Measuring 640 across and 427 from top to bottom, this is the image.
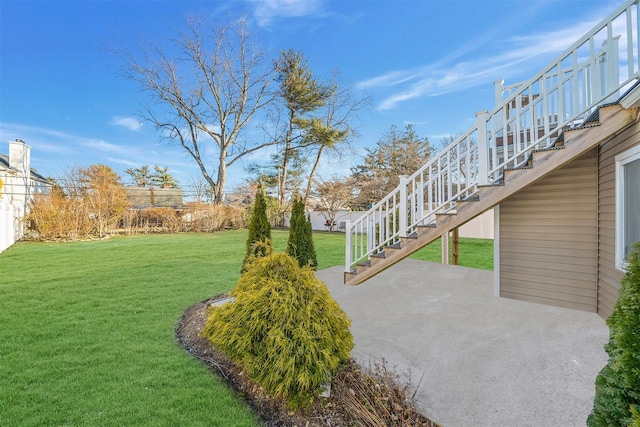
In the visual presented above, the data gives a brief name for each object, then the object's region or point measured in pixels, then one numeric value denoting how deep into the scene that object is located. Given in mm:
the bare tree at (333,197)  17000
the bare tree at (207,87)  18094
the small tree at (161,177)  29766
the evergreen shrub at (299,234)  6242
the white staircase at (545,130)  2984
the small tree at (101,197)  13031
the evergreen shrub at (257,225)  5199
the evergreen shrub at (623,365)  1151
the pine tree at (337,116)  20078
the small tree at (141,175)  28625
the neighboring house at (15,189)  10008
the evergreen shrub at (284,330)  2236
